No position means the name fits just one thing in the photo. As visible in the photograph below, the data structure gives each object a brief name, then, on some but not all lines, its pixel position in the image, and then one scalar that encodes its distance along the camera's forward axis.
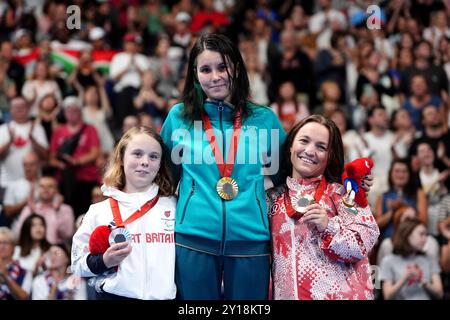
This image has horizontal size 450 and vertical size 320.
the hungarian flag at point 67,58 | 10.51
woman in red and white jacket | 4.80
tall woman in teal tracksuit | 4.77
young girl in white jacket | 4.77
